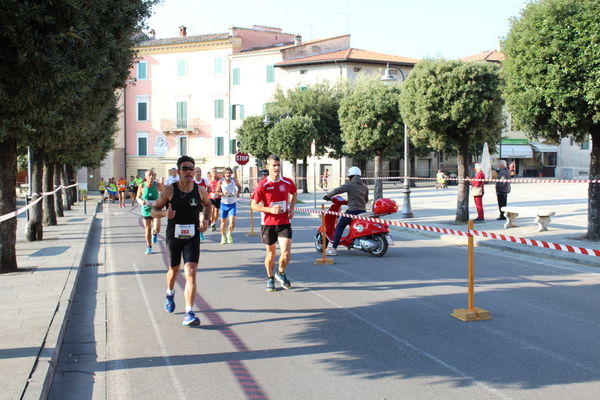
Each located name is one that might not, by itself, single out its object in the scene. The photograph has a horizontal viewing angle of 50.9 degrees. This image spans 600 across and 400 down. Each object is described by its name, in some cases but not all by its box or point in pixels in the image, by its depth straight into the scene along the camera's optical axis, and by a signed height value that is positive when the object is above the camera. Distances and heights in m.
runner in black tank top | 7.24 -0.55
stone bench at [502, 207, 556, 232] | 15.84 -0.97
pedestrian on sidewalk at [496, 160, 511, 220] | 19.44 -0.41
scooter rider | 12.62 -0.45
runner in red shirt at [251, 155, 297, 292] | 9.23 -0.56
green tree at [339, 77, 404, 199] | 27.02 +2.28
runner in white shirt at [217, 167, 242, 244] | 15.61 -0.68
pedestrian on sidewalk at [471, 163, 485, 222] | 18.65 -0.45
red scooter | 12.58 -1.17
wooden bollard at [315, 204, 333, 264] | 11.80 -1.56
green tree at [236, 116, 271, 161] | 48.69 +2.94
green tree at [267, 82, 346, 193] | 45.03 +4.77
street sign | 35.31 +0.93
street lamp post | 21.09 -0.62
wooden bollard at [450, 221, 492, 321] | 7.23 -1.58
